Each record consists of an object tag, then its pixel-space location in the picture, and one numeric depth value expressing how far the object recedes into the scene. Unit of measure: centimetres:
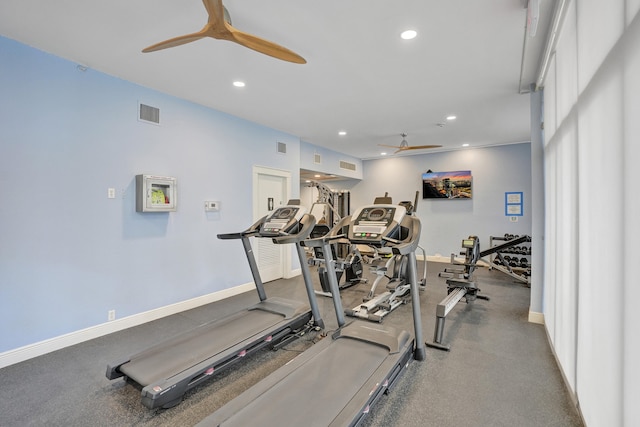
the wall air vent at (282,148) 586
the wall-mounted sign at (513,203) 706
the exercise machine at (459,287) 306
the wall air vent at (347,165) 823
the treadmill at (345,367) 176
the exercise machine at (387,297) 371
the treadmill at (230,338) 218
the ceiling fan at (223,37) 189
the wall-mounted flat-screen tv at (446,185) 764
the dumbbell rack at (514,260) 541
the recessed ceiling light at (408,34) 260
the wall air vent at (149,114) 372
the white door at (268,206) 548
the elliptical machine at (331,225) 470
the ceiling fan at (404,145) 621
